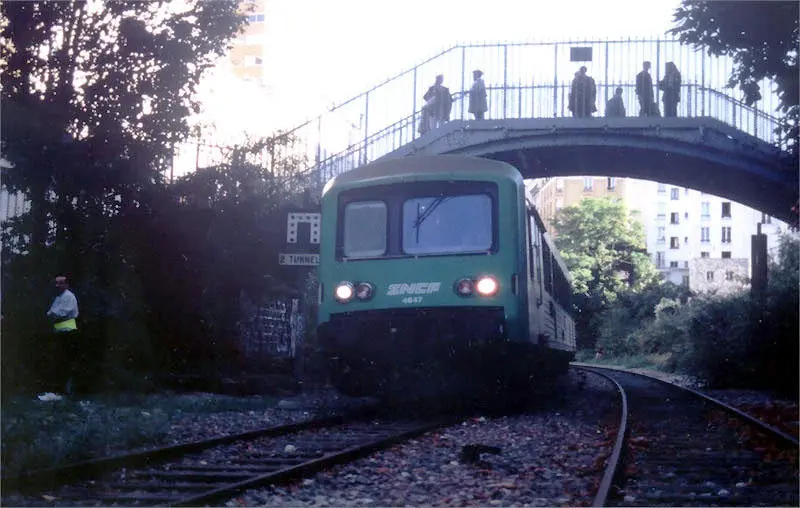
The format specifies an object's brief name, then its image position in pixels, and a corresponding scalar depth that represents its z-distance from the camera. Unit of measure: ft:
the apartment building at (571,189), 299.58
